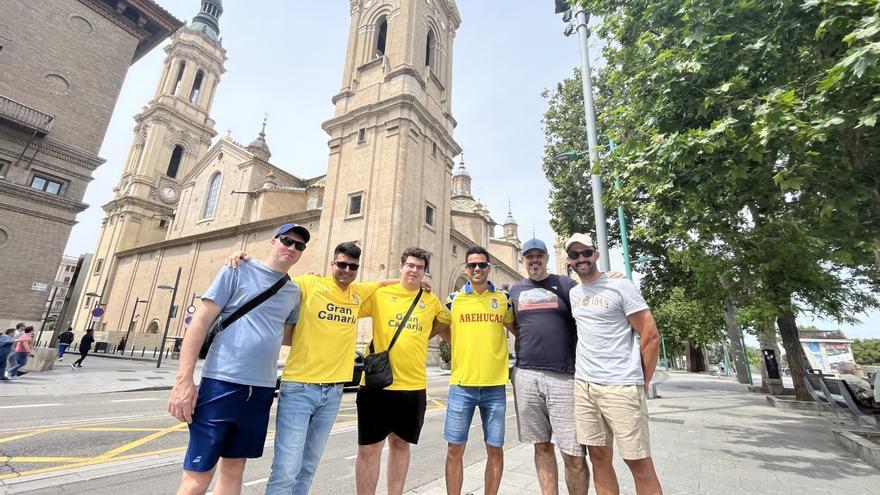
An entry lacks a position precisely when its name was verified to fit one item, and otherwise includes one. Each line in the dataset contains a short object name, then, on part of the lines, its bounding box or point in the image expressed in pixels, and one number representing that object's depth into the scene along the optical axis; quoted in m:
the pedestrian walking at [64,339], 18.16
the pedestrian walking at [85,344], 17.25
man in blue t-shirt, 2.27
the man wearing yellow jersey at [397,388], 3.09
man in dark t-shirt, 3.21
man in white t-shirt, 2.92
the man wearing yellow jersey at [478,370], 3.29
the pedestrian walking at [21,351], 12.95
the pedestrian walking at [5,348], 11.89
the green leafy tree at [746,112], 4.15
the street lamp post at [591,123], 9.06
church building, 24.84
